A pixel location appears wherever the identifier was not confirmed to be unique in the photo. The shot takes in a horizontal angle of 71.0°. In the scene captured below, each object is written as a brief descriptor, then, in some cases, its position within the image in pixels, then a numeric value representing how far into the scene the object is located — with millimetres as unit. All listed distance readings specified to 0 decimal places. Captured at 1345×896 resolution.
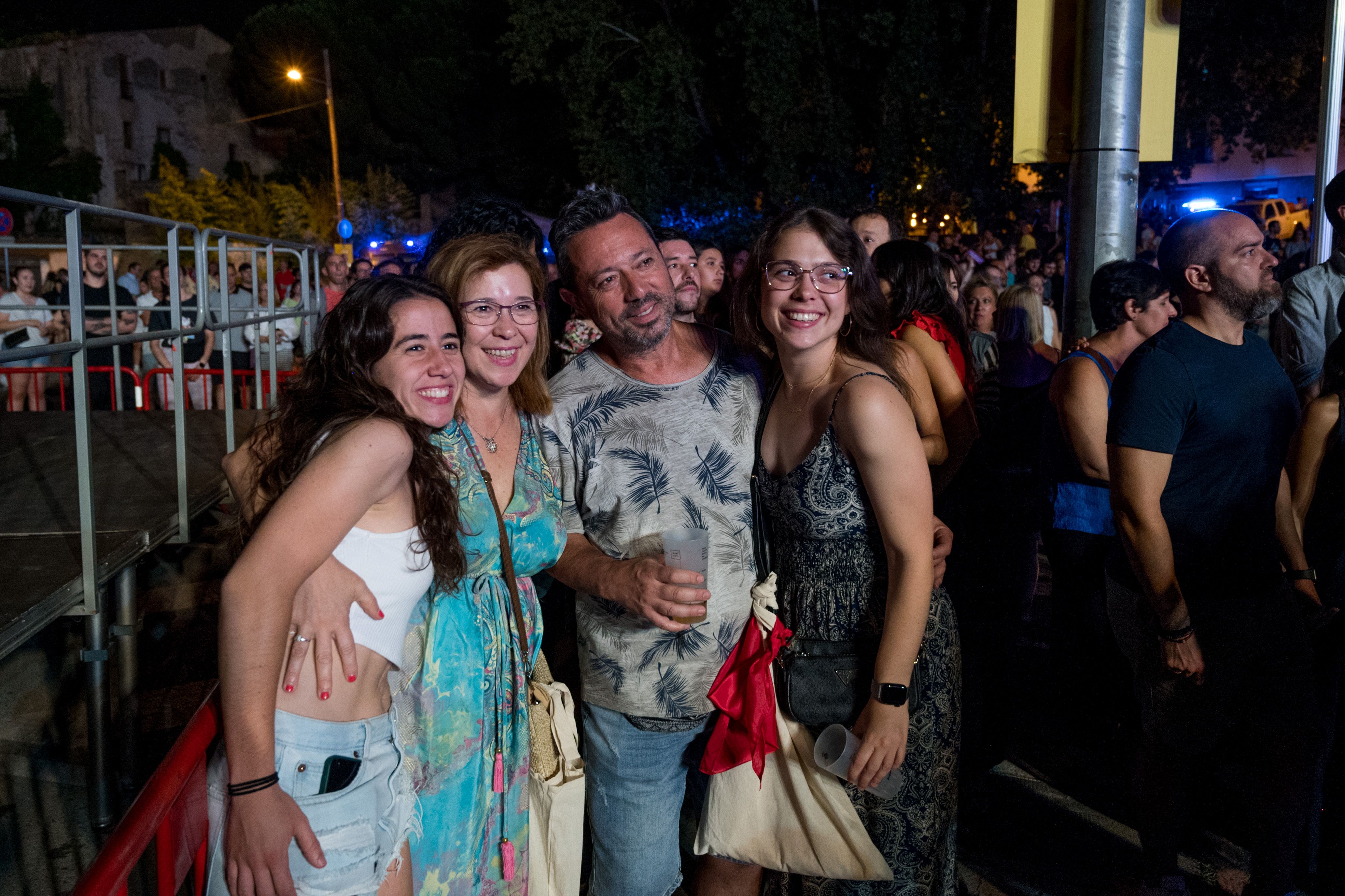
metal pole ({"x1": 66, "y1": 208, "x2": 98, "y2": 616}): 3307
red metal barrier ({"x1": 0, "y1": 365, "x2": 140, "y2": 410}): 7820
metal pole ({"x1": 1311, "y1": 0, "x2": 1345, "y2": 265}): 4996
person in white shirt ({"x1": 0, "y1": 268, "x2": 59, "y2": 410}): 9422
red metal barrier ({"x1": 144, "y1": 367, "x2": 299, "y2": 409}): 7867
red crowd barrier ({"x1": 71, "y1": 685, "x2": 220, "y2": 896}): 1288
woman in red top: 3418
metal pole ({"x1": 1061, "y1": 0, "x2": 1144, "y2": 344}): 3691
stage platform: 3338
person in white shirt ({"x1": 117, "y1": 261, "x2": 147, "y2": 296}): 12258
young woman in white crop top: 1623
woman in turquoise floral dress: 2043
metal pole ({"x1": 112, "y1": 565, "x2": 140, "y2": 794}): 3982
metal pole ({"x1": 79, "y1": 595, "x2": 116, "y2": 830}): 3633
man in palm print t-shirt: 2396
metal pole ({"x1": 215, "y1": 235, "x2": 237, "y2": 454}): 5285
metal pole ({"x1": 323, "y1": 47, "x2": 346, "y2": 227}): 32406
